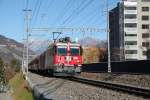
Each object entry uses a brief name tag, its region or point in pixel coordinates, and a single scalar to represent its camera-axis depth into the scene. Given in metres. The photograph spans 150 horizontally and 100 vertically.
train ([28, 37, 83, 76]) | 42.22
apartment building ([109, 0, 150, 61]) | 124.44
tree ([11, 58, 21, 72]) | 117.95
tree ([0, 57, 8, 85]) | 51.56
